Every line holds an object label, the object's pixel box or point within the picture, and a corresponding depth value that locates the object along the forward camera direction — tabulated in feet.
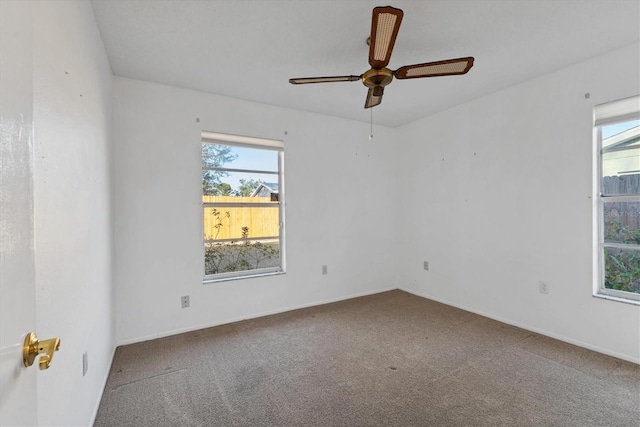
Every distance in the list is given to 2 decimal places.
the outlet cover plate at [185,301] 10.37
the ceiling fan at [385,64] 4.95
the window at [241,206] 11.31
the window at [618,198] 8.46
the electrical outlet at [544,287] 9.80
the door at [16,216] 1.79
